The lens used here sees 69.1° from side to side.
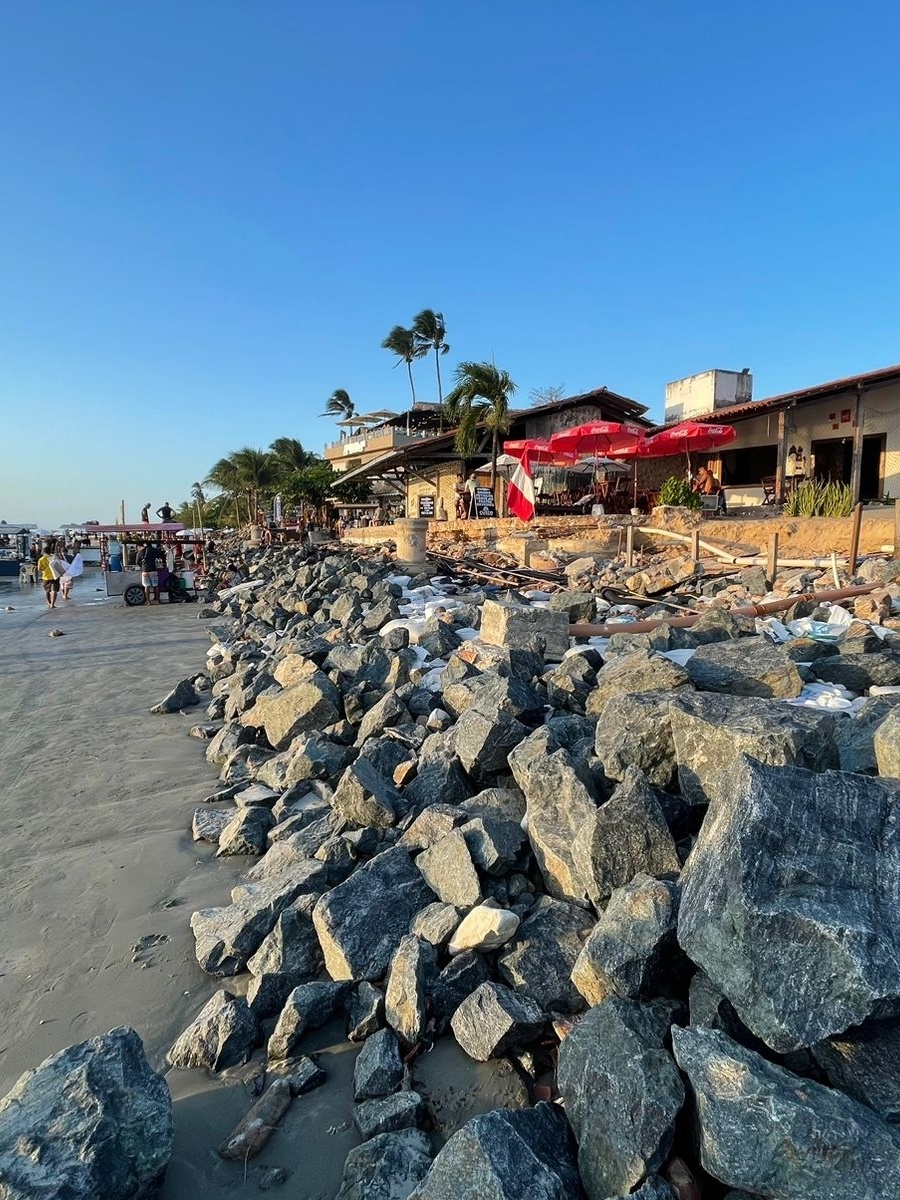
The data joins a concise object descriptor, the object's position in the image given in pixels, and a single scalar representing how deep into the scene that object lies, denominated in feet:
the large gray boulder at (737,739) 9.12
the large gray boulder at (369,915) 9.47
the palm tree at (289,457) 169.07
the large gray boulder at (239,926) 10.47
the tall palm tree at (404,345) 151.12
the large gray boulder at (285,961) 9.45
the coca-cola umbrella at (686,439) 53.26
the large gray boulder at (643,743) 10.57
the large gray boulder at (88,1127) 6.23
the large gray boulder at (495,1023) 7.89
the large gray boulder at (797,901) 6.01
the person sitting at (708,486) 58.75
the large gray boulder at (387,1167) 6.55
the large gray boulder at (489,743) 13.30
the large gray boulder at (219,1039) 8.53
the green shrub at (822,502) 43.57
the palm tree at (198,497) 294.46
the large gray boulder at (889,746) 8.77
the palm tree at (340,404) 204.54
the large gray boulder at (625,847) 9.02
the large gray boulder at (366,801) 12.85
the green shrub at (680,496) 53.31
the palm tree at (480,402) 67.31
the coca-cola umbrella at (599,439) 56.13
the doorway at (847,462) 56.90
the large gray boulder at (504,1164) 5.79
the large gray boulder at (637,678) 13.64
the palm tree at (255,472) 167.02
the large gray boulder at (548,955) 8.37
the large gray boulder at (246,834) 14.20
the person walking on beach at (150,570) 65.41
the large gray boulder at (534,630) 20.80
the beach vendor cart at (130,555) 67.26
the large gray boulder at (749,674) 14.40
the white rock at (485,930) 9.11
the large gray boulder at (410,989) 8.36
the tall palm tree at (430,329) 148.87
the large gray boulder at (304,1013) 8.53
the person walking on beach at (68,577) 68.04
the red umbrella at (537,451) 58.80
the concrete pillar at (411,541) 44.80
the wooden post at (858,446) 47.37
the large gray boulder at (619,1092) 5.99
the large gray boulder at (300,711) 19.42
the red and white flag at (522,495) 50.21
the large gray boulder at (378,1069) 7.81
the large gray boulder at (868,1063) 5.83
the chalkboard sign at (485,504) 66.18
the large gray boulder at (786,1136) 5.18
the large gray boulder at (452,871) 10.04
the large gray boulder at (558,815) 9.95
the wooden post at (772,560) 33.24
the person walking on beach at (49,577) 67.05
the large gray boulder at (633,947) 7.39
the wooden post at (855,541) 33.63
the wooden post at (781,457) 53.26
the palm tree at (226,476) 173.78
